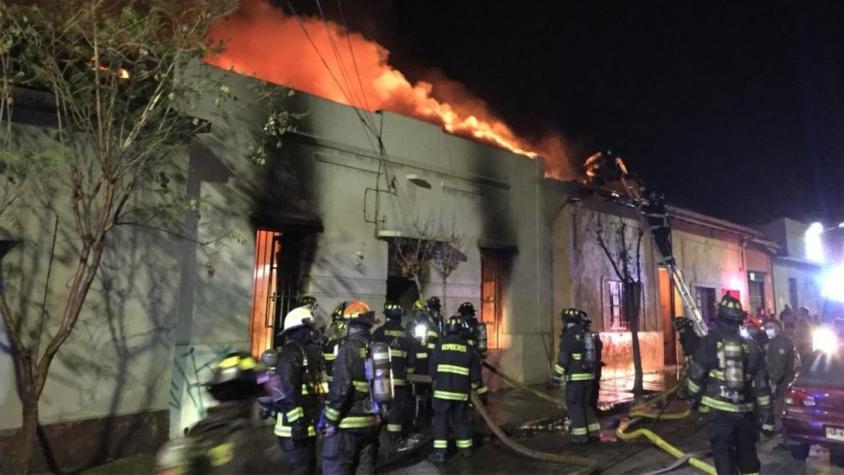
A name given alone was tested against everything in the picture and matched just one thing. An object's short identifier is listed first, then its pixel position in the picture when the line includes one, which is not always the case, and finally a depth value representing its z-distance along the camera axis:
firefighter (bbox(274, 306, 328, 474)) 4.59
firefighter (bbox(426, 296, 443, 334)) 9.11
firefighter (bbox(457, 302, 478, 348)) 7.54
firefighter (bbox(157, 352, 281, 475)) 5.52
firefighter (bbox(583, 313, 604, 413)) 9.02
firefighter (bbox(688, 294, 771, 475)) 5.29
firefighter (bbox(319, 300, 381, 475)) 4.45
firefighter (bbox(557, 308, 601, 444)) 7.75
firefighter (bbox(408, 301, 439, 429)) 8.21
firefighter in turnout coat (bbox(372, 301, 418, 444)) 7.59
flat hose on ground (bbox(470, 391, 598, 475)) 6.20
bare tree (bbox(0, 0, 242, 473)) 5.53
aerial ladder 15.38
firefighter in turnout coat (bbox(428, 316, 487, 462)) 6.97
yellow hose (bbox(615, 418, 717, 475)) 6.19
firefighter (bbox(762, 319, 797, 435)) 8.97
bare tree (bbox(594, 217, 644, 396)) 14.57
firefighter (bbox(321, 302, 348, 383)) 5.48
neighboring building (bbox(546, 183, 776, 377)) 13.83
